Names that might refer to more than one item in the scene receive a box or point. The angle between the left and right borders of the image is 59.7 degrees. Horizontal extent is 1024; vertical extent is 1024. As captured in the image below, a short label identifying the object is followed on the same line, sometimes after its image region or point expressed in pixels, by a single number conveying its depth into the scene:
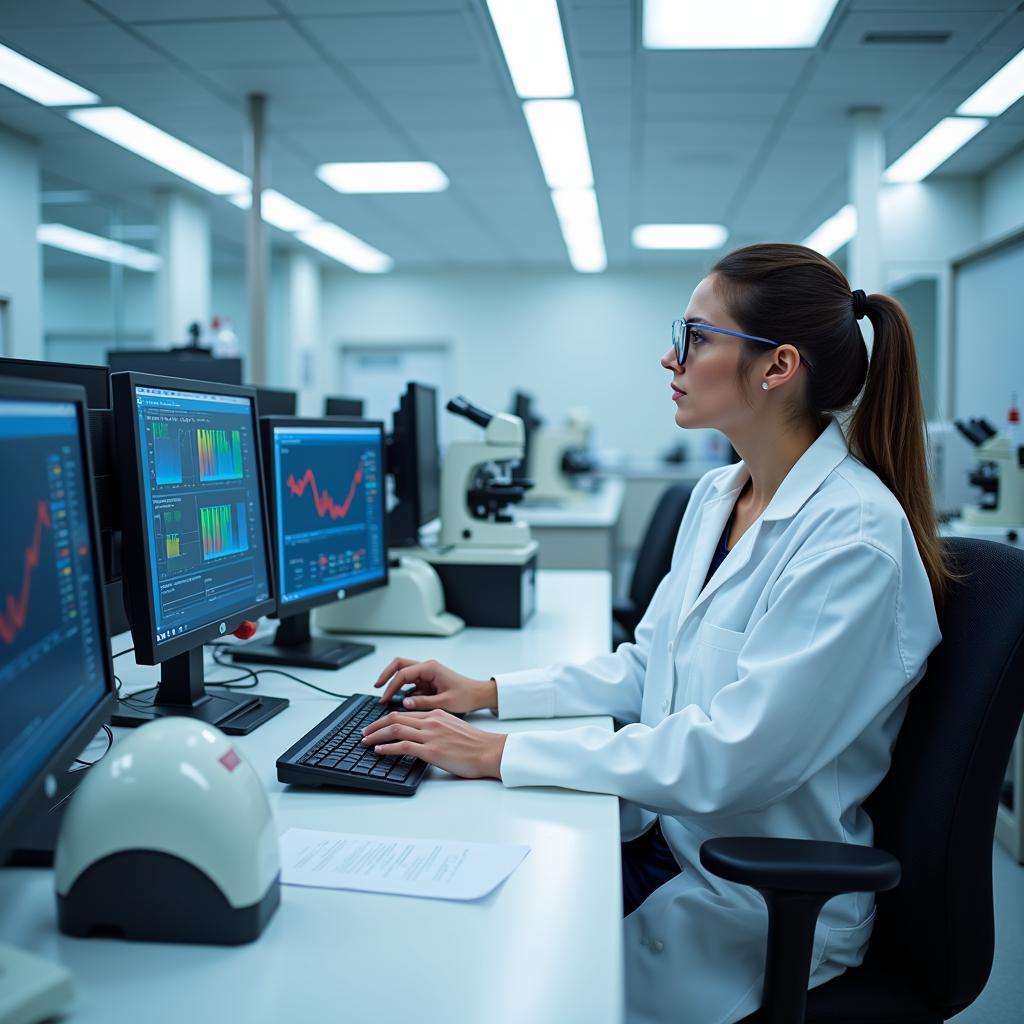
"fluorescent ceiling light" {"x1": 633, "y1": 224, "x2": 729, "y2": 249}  7.10
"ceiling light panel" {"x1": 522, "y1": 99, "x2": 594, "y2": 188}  4.47
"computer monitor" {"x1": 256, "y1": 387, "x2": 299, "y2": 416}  2.05
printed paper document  0.88
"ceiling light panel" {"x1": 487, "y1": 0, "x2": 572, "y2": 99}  3.42
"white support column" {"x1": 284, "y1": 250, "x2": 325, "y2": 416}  8.27
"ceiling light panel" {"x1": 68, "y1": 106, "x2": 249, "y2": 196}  4.77
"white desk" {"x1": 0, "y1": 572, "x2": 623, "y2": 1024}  0.69
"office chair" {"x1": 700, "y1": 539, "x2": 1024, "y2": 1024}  0.96
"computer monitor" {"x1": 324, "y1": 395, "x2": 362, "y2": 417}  2.44
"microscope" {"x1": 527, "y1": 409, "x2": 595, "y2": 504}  5.20
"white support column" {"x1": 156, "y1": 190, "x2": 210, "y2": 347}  6.16
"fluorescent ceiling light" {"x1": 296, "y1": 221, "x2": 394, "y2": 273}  7.27
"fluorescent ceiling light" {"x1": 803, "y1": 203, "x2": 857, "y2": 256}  6.62
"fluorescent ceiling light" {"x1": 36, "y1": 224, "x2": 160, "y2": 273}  5.79
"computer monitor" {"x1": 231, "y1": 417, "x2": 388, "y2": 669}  1.62
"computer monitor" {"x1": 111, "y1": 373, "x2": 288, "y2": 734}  1.14
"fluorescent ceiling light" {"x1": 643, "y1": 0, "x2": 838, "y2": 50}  3.43
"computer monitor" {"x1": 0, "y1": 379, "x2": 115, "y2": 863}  0.71
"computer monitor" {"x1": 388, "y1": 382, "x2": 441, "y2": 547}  2.13
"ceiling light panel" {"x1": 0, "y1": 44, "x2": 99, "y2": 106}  4.09
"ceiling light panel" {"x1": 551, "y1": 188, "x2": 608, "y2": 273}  6.16
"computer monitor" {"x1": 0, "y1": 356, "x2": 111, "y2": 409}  1.35
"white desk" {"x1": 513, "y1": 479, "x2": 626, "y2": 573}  3.93
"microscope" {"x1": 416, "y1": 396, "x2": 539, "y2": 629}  2.08
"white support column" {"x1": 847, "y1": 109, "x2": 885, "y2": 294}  4.57
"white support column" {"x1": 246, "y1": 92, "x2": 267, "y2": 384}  4.70
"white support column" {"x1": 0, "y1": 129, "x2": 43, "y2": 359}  4.96
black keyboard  1.10
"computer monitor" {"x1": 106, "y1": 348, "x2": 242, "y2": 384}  2.81
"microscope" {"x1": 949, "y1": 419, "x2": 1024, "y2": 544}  2.96
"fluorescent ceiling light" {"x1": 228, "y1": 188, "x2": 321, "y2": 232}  6.21
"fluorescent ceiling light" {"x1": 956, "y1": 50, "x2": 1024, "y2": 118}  4.05
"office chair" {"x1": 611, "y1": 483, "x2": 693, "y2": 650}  2.49
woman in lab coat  1.06
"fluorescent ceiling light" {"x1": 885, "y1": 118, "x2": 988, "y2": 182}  4.82
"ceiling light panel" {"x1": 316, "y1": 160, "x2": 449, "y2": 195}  5.51
